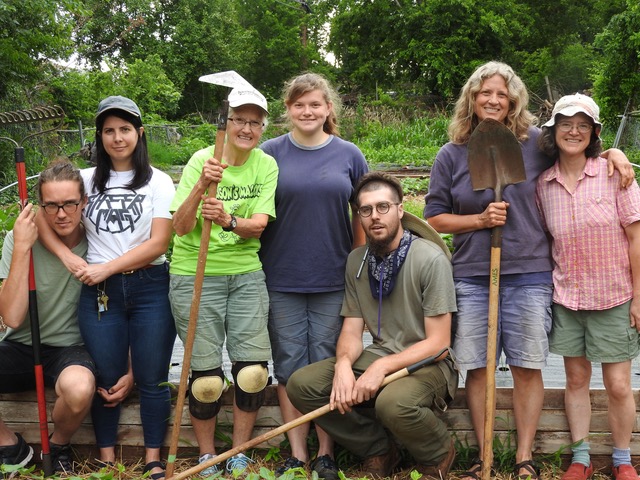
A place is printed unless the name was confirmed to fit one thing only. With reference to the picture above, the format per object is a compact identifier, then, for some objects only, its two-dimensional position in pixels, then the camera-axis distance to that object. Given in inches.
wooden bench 134.9
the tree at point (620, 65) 535.3
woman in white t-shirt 129.7
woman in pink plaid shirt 121.7
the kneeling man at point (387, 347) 123.3
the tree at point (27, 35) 382.9
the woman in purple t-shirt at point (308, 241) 131.0
